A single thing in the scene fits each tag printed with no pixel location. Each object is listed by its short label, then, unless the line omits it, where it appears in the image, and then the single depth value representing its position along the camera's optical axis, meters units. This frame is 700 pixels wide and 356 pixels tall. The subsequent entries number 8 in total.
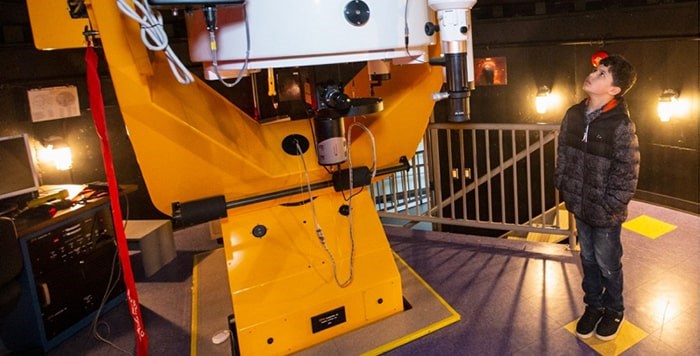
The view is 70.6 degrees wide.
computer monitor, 3.04
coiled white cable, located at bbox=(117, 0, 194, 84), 1.38
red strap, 1.67
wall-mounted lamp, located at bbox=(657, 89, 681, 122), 4.58
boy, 2.32
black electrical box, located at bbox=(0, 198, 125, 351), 2.78
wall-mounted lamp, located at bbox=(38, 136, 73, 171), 3.90
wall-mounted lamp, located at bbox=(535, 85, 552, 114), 5.74
